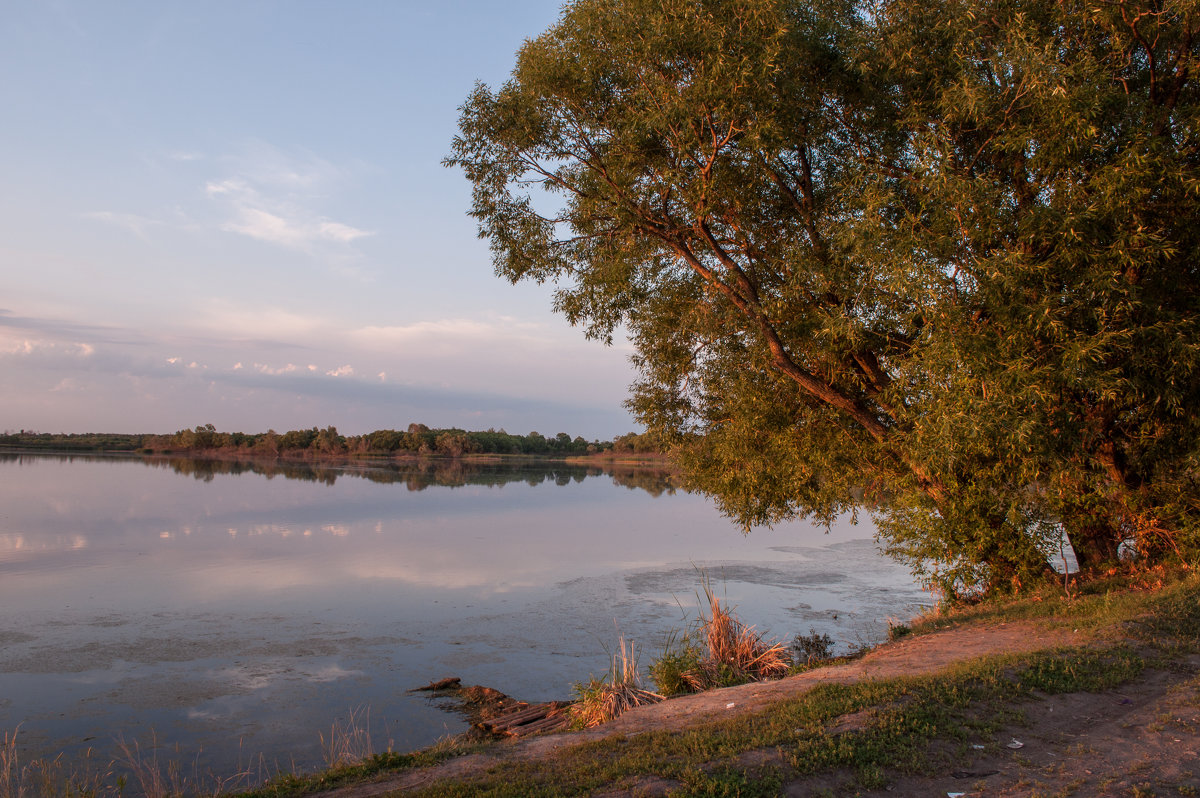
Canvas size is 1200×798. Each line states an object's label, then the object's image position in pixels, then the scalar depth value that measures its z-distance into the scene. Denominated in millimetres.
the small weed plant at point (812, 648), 9922
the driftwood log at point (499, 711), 7215
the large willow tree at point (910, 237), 8180
